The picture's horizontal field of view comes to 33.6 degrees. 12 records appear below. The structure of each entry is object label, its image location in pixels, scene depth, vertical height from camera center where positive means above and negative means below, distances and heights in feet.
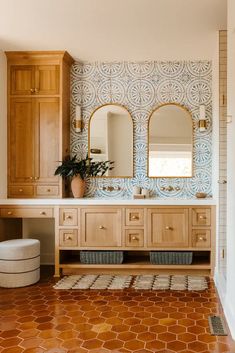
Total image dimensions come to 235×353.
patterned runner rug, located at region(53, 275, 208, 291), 12.42 -3.74
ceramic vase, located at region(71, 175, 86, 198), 14.50 -0.63
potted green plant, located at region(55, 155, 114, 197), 14.26 -0.04
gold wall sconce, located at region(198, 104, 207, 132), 14.79 +1.95
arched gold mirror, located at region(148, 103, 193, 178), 15.16 +1.07
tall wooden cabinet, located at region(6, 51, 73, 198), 14.61 +1.62
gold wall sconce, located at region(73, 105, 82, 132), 15.26 +1.98
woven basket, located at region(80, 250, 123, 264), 13.75 -3.12
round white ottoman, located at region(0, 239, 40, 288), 12.42 -3.07
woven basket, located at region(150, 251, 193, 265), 13.58 -3.08
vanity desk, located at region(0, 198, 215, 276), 13.47 -1.97
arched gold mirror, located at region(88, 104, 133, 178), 15.35 +1.23
